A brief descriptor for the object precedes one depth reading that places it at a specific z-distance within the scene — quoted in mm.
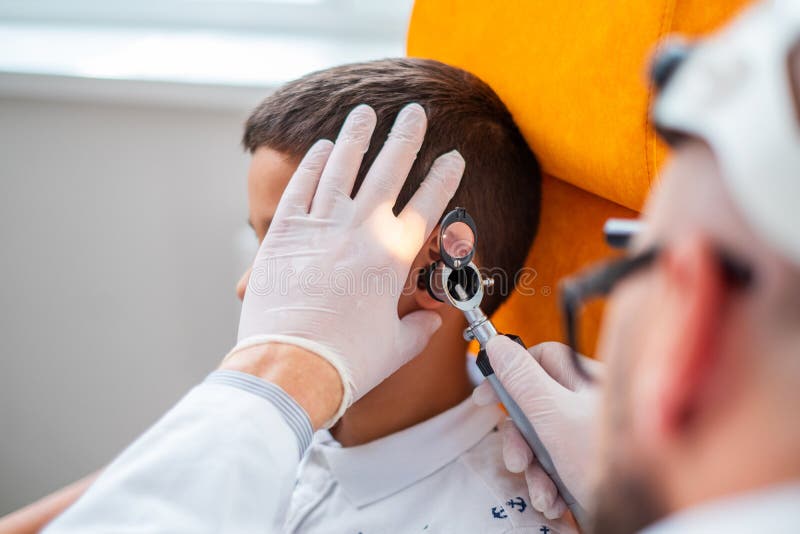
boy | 968
